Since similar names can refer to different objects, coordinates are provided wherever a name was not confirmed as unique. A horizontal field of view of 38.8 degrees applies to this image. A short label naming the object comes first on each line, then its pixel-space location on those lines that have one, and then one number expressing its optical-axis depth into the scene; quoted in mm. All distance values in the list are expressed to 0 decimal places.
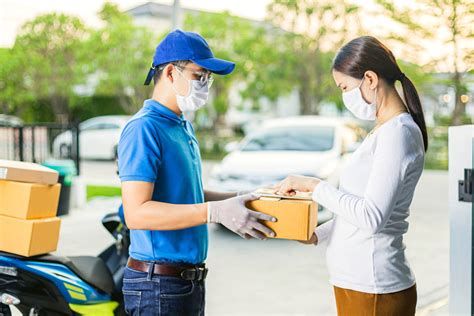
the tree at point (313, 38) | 23922
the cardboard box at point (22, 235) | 3461
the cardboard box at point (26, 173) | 3412
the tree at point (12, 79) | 29156
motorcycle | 3449
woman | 2297
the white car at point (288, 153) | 8797
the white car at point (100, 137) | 21703
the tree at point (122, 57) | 26203
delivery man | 2383
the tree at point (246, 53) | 25156
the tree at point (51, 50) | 28953
